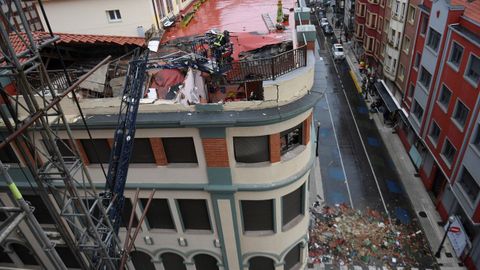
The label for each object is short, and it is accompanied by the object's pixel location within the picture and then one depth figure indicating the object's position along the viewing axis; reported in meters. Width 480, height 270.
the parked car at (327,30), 70.98
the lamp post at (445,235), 23.58
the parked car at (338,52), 57.91
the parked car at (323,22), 73.29
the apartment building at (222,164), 13.73
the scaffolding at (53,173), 7.73
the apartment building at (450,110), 23.00
